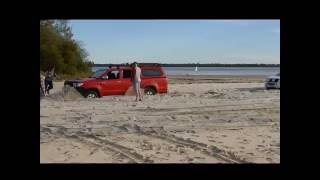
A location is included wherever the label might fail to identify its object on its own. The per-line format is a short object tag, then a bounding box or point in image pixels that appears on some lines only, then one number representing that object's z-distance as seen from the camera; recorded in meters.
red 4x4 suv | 12.30
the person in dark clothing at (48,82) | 13.79
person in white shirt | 12.42
